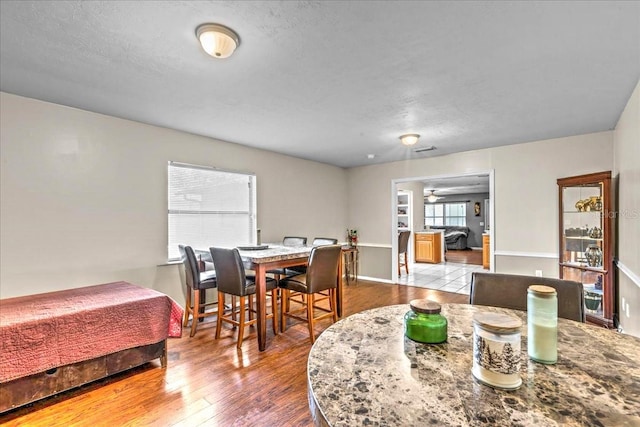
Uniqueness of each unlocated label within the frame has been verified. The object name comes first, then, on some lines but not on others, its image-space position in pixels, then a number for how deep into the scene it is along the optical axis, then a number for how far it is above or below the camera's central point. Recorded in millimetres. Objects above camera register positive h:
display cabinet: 3299 -314
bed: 1893 -859
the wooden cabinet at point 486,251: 7086 -899
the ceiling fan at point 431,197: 10898 +580
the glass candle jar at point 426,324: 1058 -393
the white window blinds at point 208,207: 3631 +79
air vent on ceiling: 4535 +966
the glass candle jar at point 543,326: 902 -340
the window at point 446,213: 12090 -16
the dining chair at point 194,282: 3107 -720
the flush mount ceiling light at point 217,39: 1682 +987
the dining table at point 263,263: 2801 -485
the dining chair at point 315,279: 2941 -680
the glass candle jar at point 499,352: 771 -359
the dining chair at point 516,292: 1397 -400
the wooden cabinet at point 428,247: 8008 -914
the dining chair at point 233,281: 2795 -649
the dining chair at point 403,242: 6216 -613
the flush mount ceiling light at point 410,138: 3760 +926
